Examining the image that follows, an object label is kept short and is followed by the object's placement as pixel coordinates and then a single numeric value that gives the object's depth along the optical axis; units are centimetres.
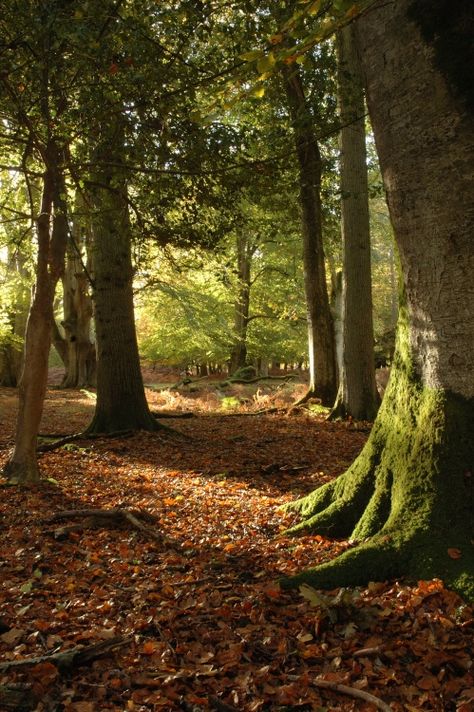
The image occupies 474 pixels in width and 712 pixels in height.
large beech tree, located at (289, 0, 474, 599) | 335
